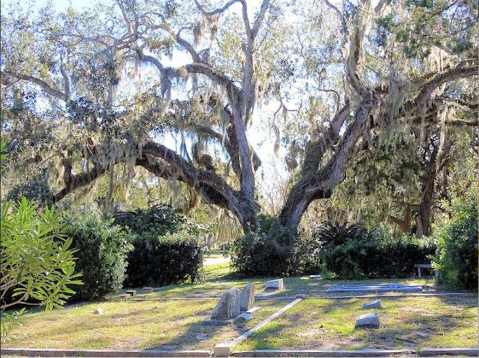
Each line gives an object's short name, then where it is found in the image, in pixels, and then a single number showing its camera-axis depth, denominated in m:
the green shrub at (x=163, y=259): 15.27
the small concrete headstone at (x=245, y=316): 8.38
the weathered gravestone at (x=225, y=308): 8.27
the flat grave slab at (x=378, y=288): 11.15
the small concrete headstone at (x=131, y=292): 12.44
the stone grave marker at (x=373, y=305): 8.75
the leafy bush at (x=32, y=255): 4.62
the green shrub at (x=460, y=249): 10.37
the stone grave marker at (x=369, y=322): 7.35
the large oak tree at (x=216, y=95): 17.75
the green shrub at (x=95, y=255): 11.49
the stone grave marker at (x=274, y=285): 12.50
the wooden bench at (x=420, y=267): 14.44
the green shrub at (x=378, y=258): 14.60
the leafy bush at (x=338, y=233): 16.36
